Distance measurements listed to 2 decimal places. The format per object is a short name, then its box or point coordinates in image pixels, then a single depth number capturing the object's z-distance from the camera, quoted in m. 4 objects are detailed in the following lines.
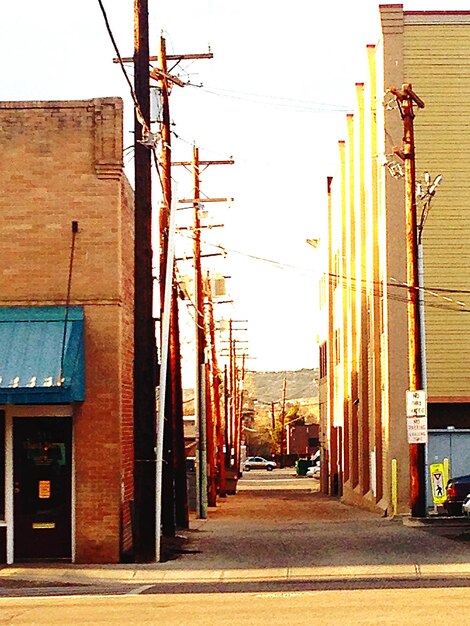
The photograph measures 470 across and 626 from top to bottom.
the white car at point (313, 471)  98.69
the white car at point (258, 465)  130.38
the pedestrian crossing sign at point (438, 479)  33.59
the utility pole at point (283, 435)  126.66
